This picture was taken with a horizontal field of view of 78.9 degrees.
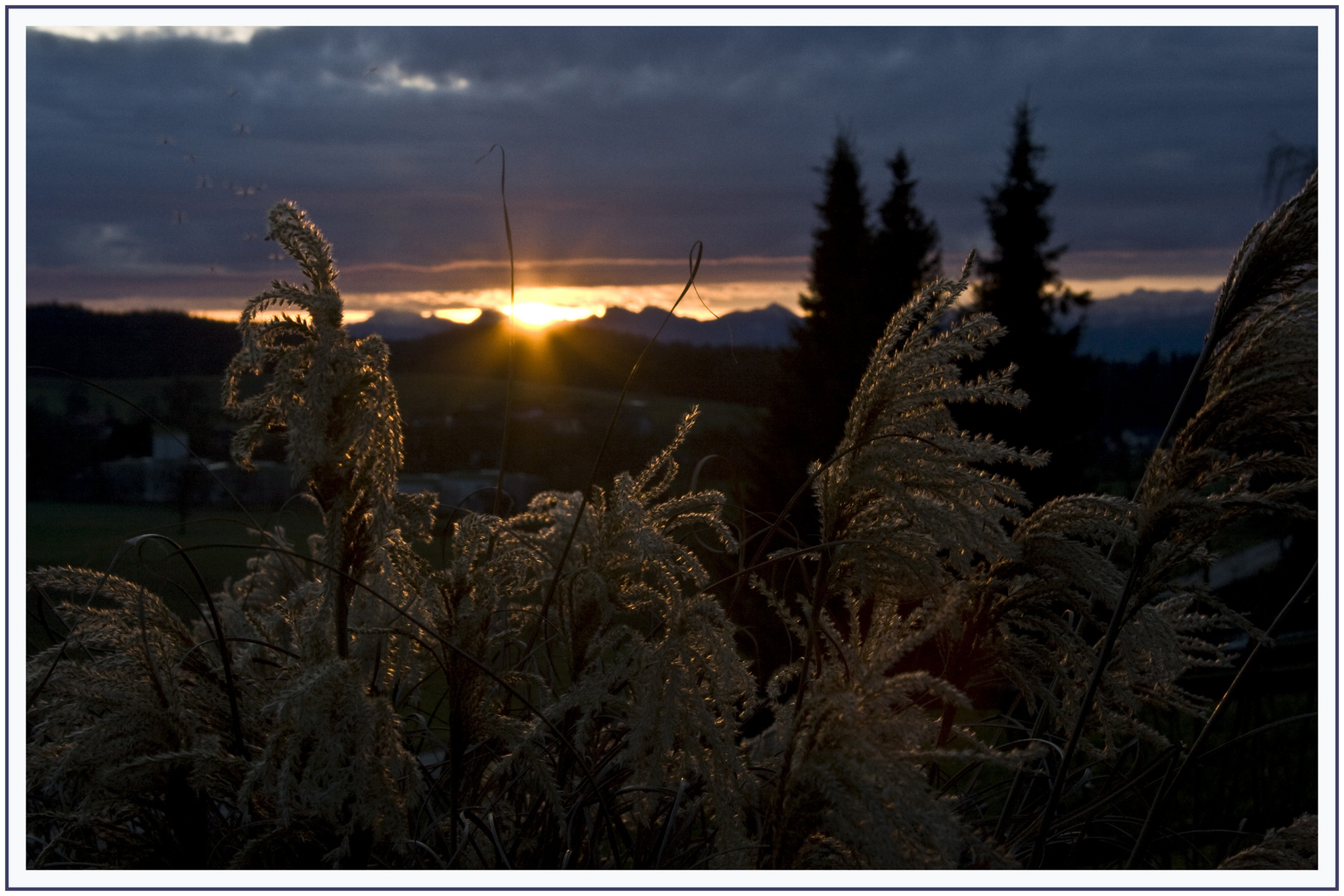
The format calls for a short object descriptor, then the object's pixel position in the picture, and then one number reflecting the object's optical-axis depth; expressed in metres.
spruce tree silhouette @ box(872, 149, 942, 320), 16.52
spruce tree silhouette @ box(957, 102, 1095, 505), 15.20
